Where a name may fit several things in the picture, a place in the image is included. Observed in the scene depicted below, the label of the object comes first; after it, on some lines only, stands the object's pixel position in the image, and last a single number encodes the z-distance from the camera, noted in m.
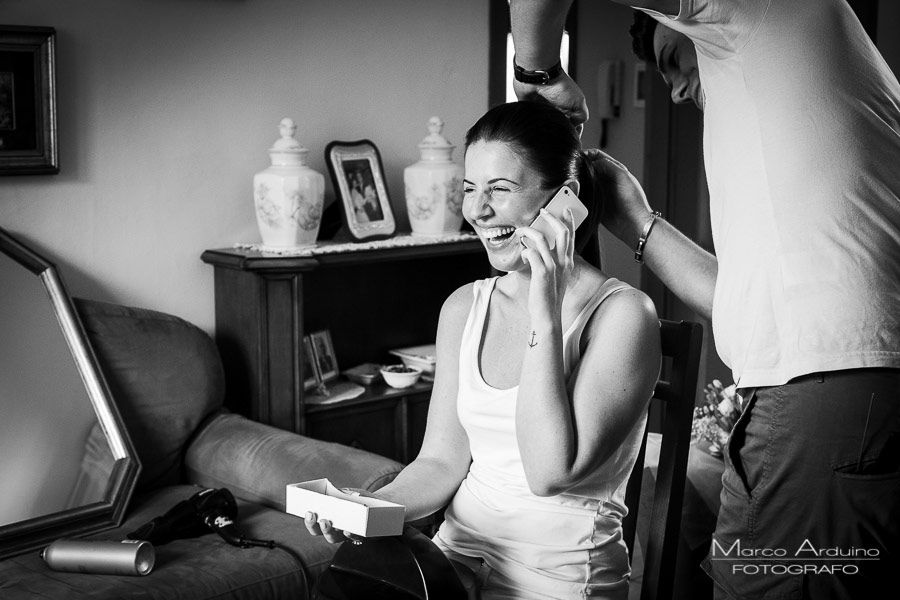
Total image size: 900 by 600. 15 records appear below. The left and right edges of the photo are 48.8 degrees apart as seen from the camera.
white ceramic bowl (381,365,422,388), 3.38
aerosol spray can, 2.23
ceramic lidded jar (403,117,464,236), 3.41
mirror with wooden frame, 2.68
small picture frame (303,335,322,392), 3.30
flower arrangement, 2.64
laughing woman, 1.58
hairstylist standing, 1.28
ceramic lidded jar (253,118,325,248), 3.04
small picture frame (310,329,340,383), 3.35
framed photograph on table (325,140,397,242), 3.33
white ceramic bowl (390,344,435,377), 3.50
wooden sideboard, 3.04
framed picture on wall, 2.75
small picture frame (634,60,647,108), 4.59
